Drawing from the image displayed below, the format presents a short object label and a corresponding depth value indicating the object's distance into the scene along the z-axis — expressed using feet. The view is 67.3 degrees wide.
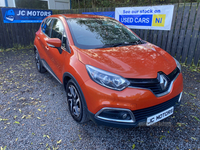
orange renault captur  6.35
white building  29.68
